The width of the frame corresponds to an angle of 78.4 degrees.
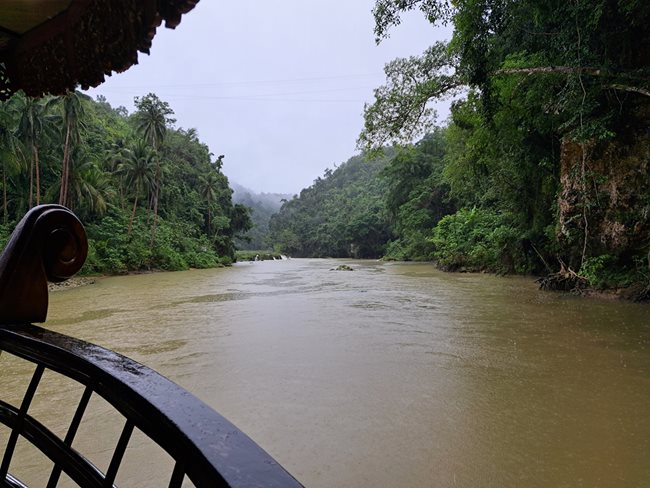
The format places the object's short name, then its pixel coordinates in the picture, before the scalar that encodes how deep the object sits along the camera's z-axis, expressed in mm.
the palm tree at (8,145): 15551
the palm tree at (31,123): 17406
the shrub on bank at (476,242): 14117
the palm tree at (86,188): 18844
